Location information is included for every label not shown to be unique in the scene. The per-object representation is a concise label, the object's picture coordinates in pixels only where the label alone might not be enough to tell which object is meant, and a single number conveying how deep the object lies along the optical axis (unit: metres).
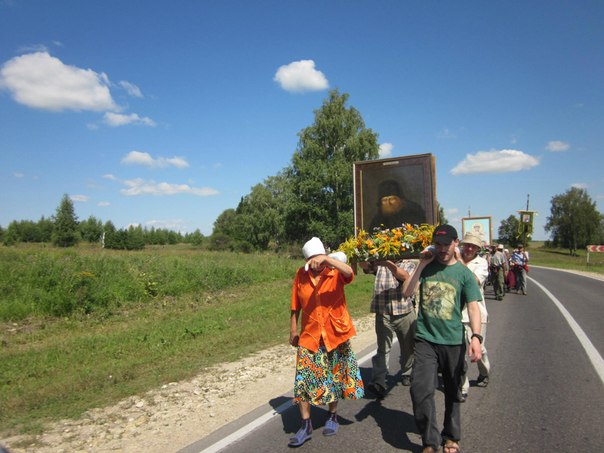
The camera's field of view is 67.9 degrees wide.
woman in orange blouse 4.28
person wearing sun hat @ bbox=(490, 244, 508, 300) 15.92
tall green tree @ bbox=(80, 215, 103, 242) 93.56
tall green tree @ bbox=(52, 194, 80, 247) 61.10
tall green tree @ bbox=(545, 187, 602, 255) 89.62
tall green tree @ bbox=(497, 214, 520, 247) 92.48
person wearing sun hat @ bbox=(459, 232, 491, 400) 5.20
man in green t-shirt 3.83
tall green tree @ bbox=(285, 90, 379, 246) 42.59
